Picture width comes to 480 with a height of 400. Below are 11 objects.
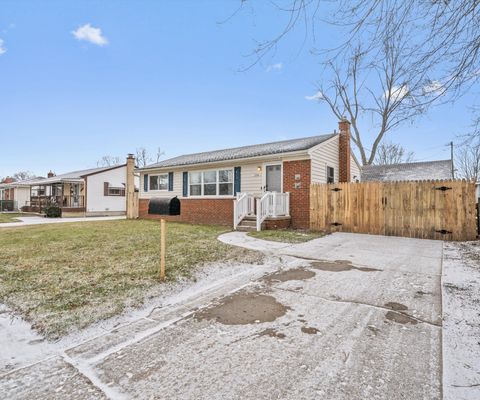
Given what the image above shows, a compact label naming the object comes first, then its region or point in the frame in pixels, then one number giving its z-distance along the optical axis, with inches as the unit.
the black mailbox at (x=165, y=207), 177.8
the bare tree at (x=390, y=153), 1163.3
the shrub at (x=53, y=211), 764.6
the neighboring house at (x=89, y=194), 836.0
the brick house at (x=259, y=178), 416.5
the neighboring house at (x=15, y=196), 1086.2
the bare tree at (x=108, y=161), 1851.6
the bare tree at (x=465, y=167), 887.3
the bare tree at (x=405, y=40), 95.0
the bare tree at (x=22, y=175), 2145.7
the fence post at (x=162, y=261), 158.7
